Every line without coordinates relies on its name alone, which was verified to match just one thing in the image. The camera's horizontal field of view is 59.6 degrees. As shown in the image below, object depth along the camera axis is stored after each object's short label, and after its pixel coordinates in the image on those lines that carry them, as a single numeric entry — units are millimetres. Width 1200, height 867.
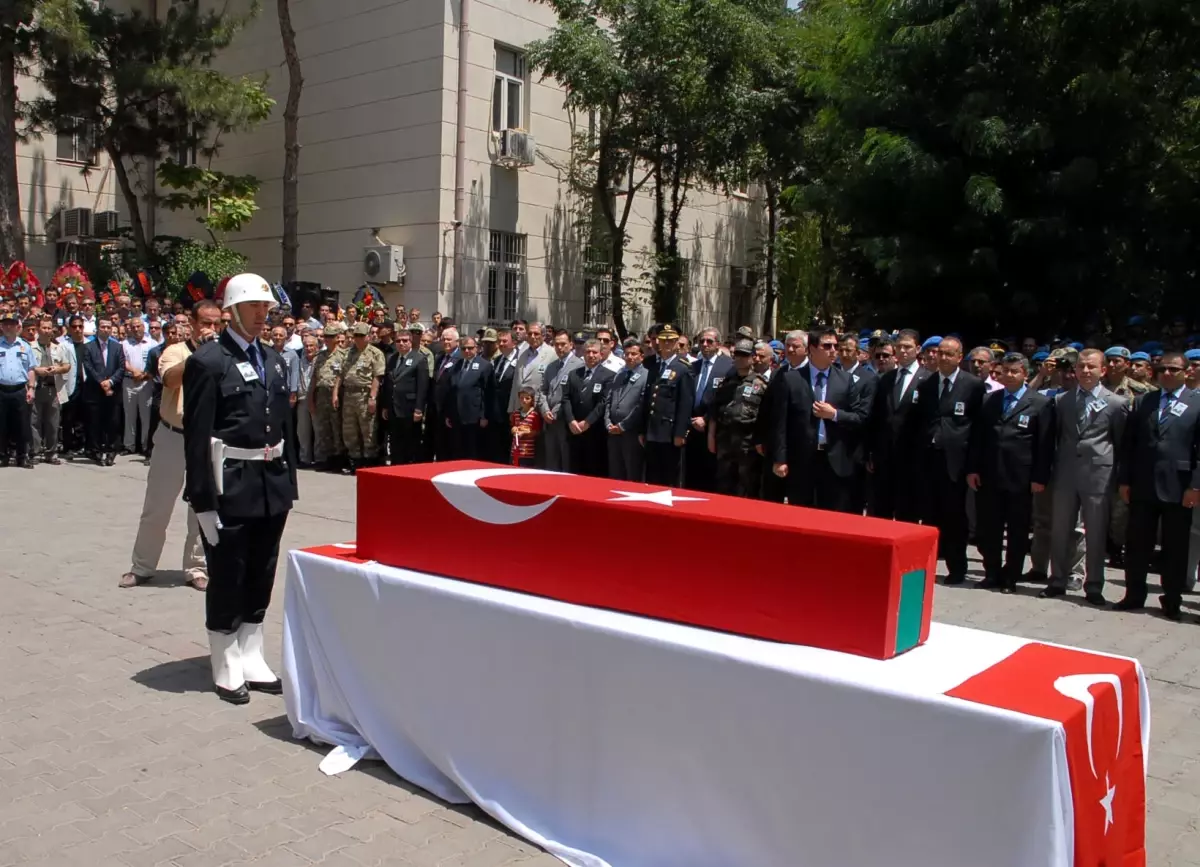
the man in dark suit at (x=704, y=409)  10273
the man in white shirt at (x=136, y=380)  15086
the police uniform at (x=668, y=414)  10148
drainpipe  20875
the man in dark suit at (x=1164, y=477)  7785
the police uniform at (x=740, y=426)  9180
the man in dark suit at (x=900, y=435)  8930
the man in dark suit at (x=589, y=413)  11164
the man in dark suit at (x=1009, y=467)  8438
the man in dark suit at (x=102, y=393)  14820
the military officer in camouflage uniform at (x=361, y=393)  14156
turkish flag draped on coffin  3250
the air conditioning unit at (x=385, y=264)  21547
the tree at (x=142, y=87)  21484
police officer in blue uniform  13805
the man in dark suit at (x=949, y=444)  8602
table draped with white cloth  2881
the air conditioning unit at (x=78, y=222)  26141
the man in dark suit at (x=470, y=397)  12727
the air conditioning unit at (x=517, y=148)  21859
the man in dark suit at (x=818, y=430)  8805
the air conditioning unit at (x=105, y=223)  26219
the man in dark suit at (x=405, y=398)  13445
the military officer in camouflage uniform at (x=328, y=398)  14602
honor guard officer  5113
